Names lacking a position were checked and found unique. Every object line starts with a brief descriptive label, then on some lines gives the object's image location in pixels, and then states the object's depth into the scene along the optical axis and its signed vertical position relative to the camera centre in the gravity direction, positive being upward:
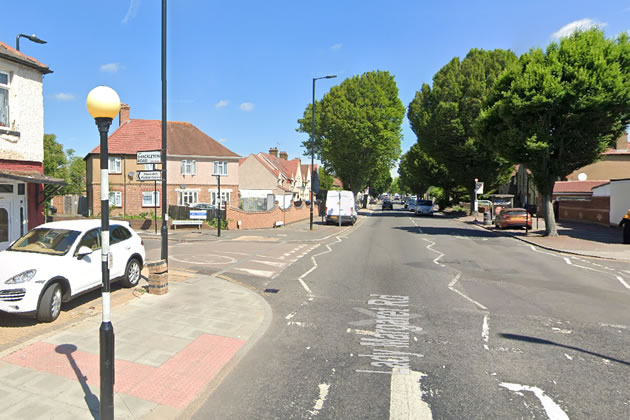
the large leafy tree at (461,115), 37.72 +7.90
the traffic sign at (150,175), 9.70 +0.50
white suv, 6.37 -1.25
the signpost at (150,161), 9.55 +0.84
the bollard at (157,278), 8.58 -1.75
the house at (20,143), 10.66 +1.46
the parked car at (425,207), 46.28 -1.10
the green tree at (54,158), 56.50 +5.46
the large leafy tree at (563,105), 18.30 +4.42
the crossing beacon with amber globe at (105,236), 3.69 -0.38
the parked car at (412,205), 61.69 -1.19
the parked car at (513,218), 26.47 -1.34
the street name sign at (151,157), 9.54 +0.95
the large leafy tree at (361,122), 44.00 +8.35
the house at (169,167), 33.34 +2.53
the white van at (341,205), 31.09 -0.61
